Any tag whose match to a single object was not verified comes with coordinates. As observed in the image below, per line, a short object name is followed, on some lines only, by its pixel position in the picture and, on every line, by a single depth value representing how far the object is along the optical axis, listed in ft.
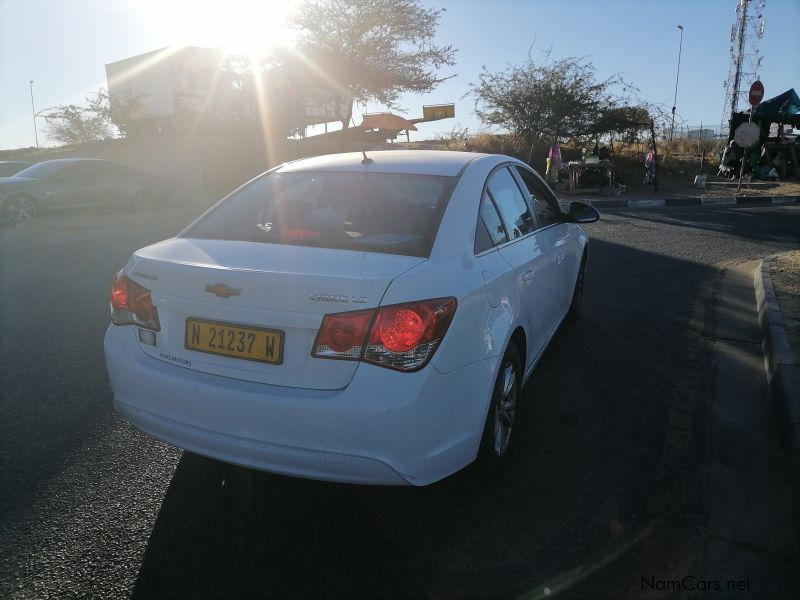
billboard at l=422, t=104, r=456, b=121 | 87.45
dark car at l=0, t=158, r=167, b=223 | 42.04
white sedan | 7.50
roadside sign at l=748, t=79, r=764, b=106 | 56.39
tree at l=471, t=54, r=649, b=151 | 70.79
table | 62.18
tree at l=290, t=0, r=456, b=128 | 85.61
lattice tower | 128.47
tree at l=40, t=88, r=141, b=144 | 94.43
